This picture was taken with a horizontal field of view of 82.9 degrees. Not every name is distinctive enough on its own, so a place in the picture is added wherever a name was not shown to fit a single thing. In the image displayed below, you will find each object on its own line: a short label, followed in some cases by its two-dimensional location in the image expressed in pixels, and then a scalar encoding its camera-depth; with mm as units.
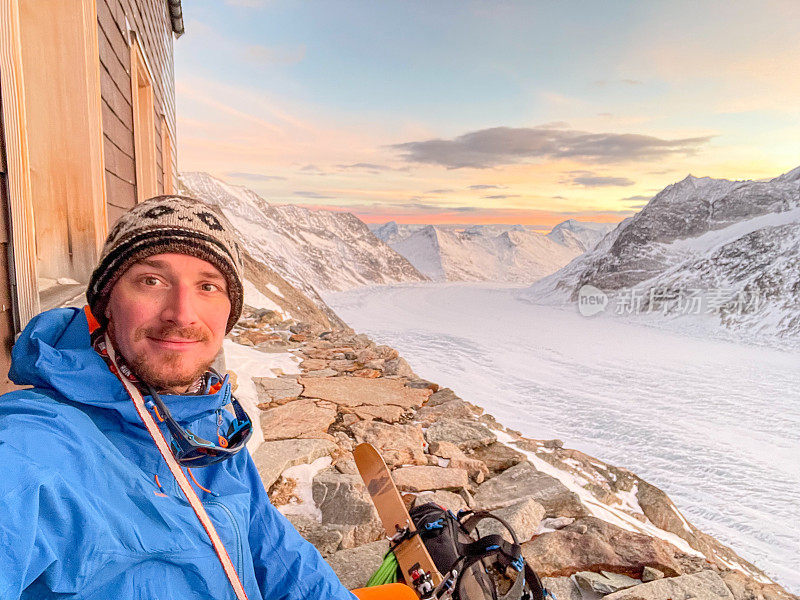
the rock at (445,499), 3392
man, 800
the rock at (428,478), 3646
